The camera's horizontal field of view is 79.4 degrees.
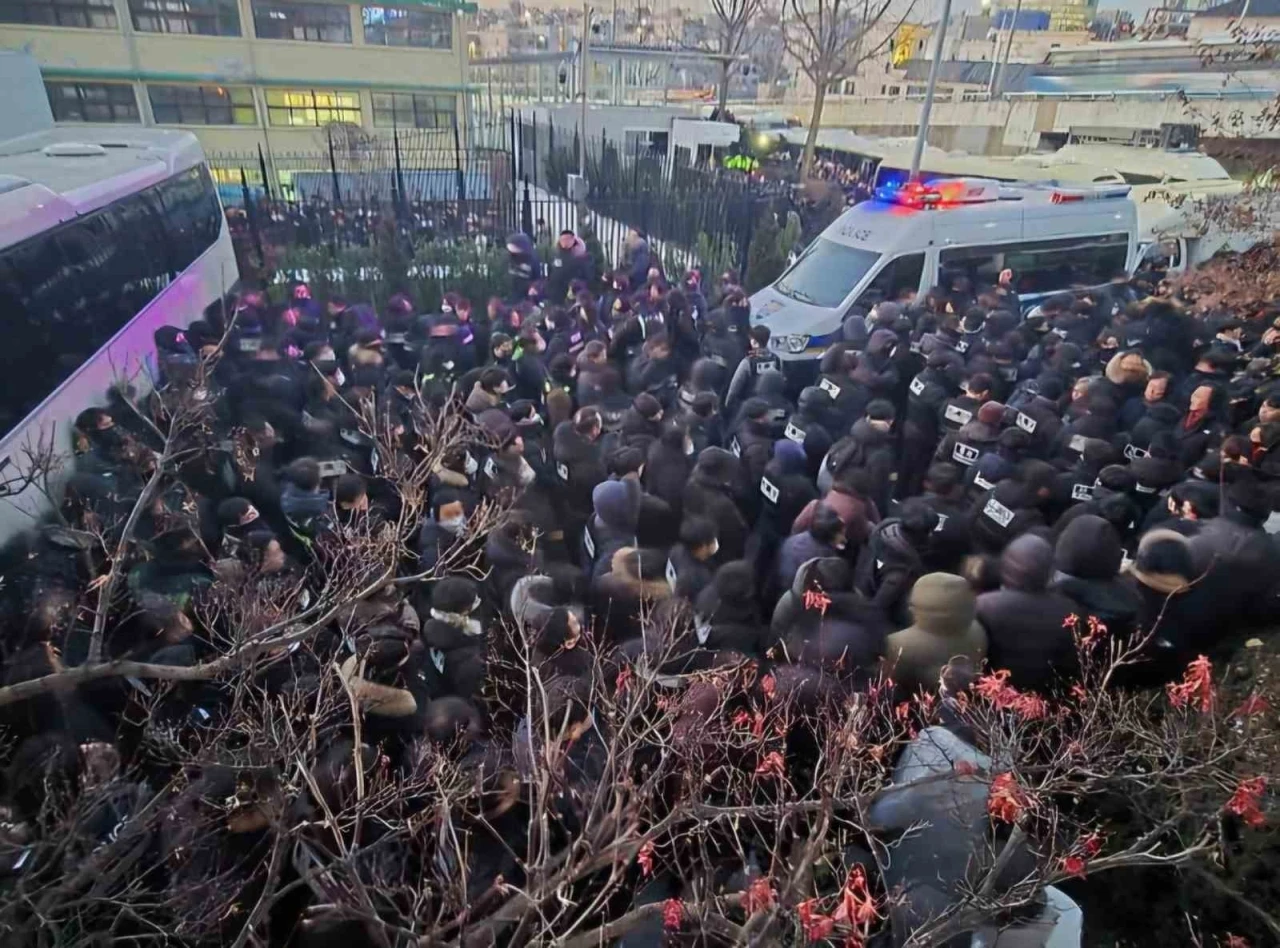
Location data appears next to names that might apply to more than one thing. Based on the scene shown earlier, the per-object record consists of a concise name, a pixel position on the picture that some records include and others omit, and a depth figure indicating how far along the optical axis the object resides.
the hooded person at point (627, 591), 3.64
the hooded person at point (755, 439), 4.92
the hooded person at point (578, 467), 4.87
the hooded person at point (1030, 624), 3.48
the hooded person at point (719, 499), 4.28
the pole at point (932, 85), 12.26
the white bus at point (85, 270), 4.54
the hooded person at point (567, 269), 9.02
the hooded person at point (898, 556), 3.68
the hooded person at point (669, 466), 4.60
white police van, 8.16
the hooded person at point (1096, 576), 3.49
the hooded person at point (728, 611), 3.45
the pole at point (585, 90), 13.32
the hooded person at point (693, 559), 3.67
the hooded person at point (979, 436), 4.90
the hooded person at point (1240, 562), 3.73
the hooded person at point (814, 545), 3.91
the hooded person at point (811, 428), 5.15
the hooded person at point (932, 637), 3.33
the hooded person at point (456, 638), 3.23
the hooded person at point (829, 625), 3.26
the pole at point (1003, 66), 24.92
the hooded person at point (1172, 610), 3.53
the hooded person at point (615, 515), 4.12
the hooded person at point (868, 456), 4.76
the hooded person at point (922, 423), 5.76
